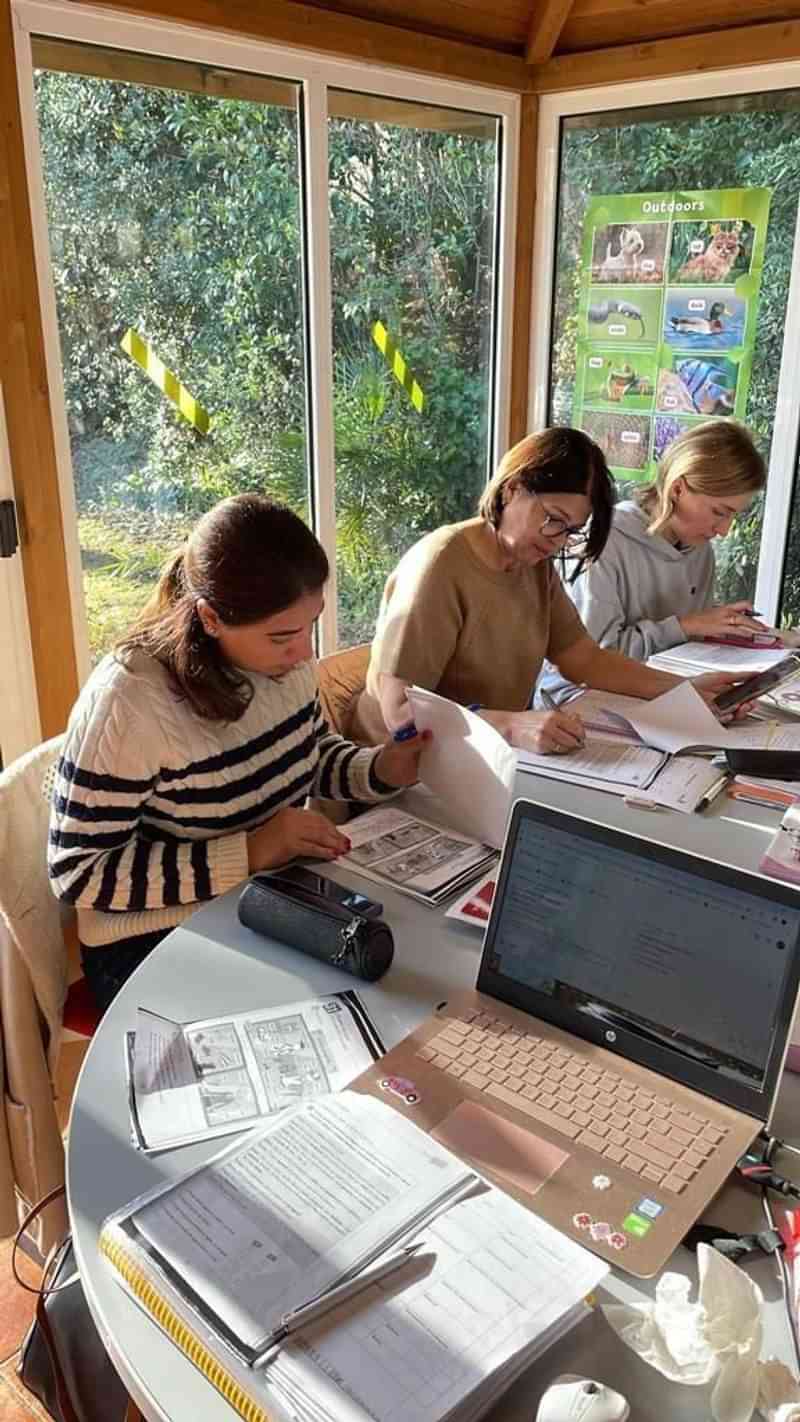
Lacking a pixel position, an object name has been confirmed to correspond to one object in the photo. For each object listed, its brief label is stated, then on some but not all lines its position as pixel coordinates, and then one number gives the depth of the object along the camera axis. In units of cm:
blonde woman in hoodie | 231
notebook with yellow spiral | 67
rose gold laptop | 86
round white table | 70
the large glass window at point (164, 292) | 233
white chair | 128
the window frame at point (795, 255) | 284
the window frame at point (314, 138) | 217
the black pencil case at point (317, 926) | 112
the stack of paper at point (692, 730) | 176
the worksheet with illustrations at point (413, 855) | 133
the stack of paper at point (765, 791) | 161
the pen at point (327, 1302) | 70
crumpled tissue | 66
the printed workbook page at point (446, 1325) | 66
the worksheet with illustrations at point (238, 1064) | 93
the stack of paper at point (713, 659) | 216
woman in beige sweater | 177
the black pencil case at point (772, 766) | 170
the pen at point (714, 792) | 159
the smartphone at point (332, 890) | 118
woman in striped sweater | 127
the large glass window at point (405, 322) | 295
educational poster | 298
